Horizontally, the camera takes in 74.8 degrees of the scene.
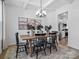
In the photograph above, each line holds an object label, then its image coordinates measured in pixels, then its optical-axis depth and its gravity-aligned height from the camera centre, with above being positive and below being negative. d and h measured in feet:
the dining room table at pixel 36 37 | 6.63 -1.13
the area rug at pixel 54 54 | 6.79 -3.68
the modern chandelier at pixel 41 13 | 8.38 +2.53
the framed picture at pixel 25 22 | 11.75 +1.54
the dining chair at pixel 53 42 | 8.32 -2.16
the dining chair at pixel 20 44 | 7.12 -2.19
